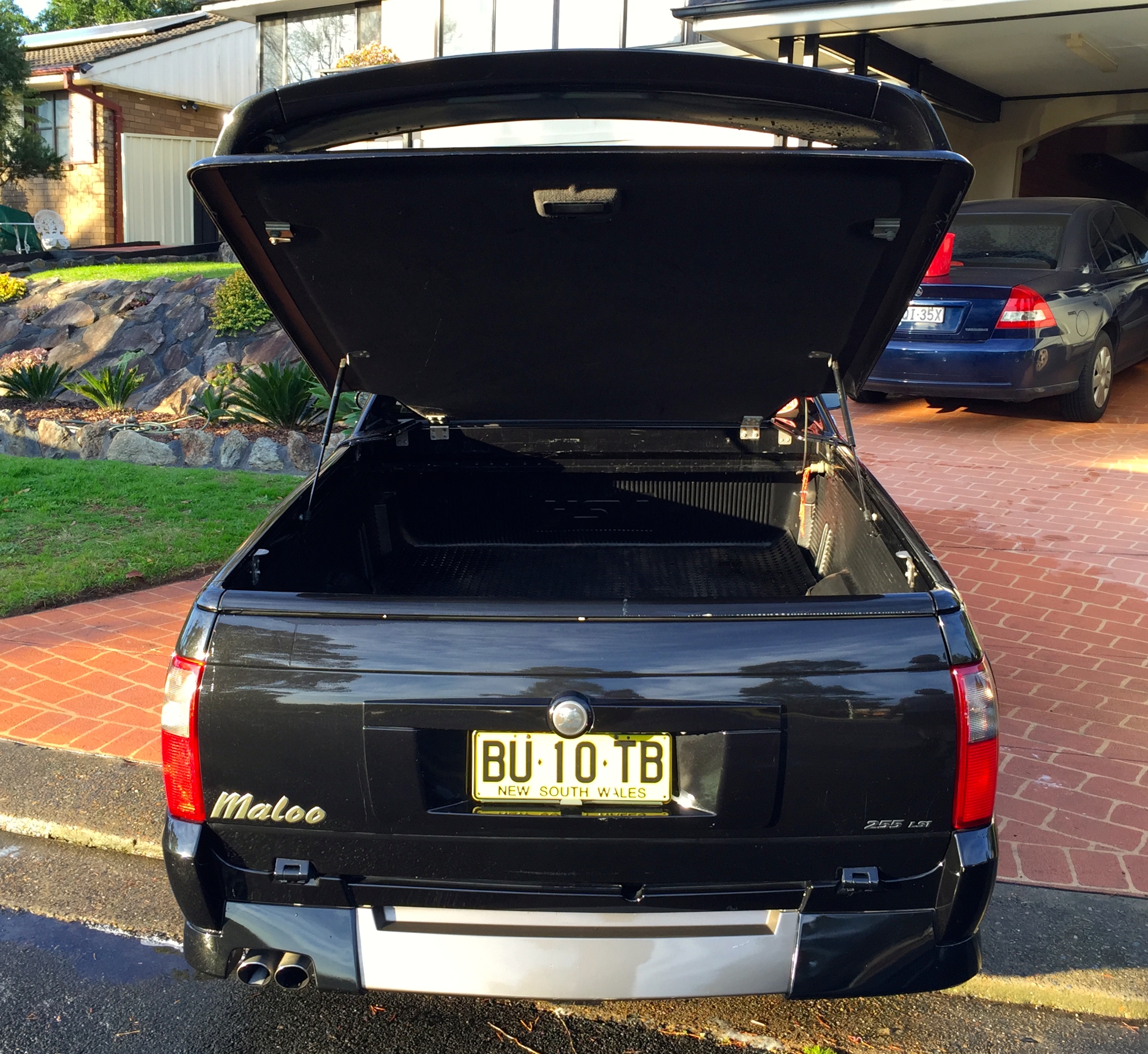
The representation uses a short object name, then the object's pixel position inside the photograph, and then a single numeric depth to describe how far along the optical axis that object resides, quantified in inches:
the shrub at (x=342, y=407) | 372.3
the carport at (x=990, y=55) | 385.4
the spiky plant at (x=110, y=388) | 428.5
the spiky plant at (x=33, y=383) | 445.7
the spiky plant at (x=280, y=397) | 368.8
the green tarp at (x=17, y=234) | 783.7
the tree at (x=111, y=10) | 1603.1
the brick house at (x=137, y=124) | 868.0
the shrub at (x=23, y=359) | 496.2
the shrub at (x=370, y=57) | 565.6
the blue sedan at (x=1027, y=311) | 344.2
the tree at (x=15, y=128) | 797.2
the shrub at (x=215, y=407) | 385.1
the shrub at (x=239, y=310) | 472.7
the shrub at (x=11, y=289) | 577.6
